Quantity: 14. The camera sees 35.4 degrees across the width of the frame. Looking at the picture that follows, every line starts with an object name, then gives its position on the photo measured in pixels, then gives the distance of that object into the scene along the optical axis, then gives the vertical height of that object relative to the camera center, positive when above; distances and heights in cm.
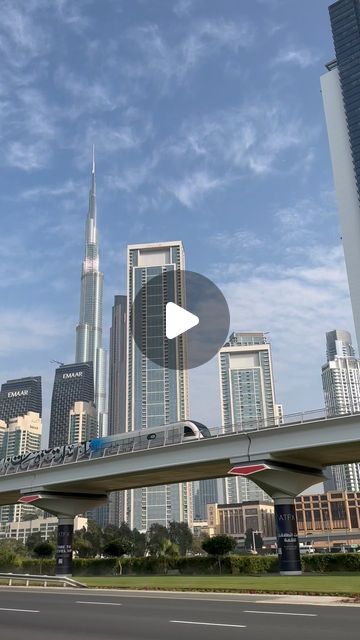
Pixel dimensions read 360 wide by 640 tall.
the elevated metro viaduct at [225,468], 4322 +625
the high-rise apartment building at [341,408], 4029 +868
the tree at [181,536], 15958 +136
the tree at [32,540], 13042 +139
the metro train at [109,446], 5116 +916
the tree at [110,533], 13176 +254
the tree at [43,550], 7388 -51
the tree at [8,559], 7043 -144
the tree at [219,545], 5622 -47
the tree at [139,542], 13350 +16
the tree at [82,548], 10248 -60
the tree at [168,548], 7900 -84
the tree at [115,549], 6900 -63
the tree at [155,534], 11211 +191
